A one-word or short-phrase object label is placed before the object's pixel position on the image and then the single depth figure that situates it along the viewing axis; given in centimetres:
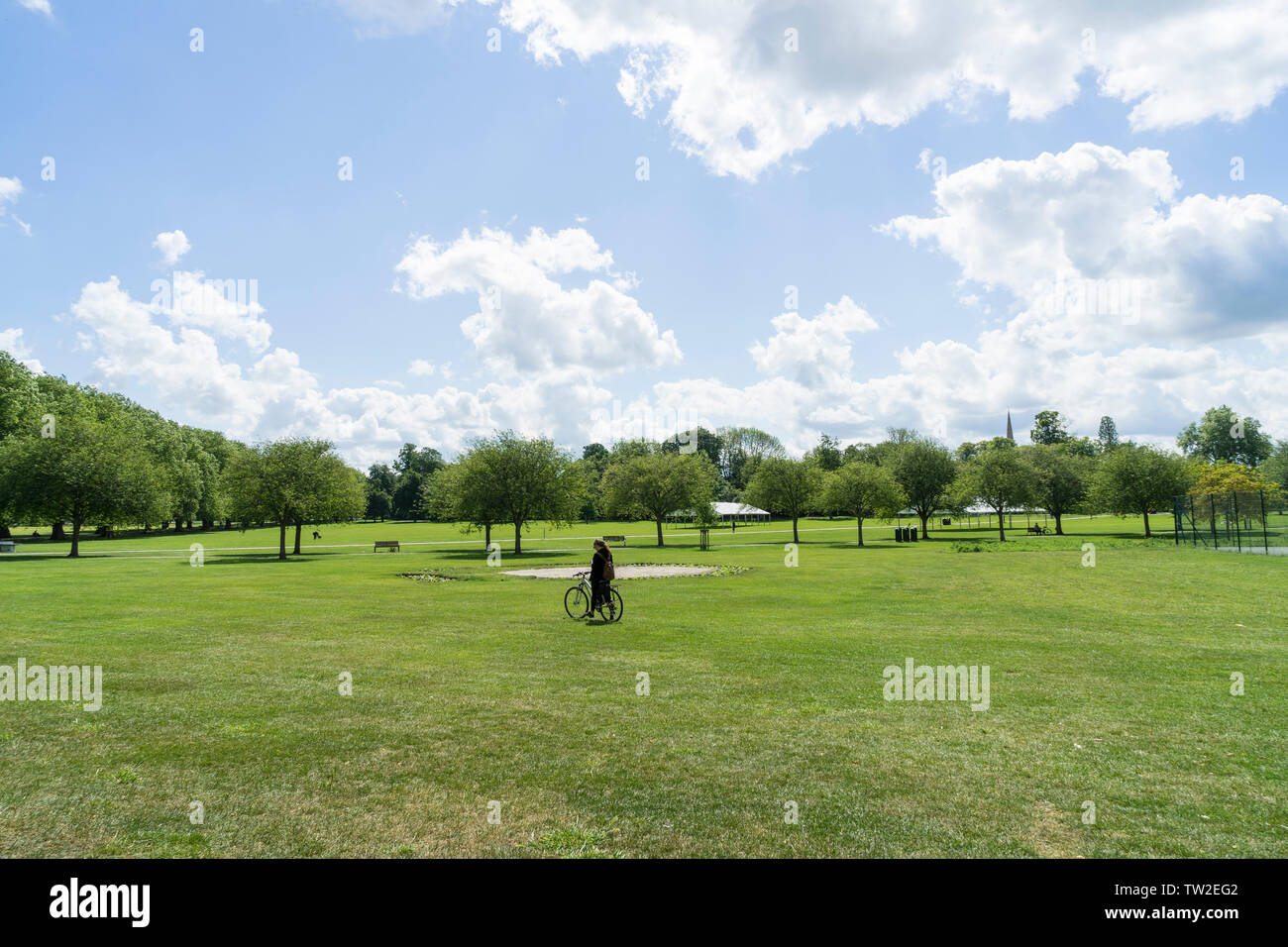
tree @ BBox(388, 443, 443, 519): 14938
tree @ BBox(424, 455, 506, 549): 5309
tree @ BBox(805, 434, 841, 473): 14890
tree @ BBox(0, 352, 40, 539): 5938
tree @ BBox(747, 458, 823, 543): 6950
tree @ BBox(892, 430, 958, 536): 7631
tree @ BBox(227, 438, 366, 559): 5078
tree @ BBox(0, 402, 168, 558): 4753
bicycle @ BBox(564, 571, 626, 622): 1825
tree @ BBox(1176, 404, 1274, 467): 12194
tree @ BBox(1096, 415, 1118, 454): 19596
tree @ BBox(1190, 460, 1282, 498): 7238
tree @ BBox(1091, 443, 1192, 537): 6406
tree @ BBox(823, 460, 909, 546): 6581
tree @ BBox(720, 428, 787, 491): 16825
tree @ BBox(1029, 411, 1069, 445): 16225
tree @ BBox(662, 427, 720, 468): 16365
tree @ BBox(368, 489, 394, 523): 15650
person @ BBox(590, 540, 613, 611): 1792
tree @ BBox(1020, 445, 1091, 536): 7744
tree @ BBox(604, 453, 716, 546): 6350
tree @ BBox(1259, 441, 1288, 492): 8512
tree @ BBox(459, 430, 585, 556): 5297
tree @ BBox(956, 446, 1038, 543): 6931
